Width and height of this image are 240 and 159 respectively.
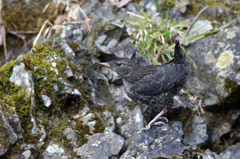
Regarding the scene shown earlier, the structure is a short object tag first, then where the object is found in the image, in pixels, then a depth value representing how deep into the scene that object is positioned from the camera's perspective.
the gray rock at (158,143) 8.43
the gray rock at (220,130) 11.70
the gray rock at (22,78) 9.08
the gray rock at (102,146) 8.52
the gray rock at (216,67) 11.76
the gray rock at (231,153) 9.85
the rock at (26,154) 7.80
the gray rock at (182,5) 15.42
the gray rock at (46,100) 9.12
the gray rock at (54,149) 8.30
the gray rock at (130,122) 10.03
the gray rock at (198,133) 11.15
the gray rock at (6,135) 7.60
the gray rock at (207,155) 8.41
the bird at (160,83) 10.00
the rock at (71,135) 8.69
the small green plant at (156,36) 13.29
